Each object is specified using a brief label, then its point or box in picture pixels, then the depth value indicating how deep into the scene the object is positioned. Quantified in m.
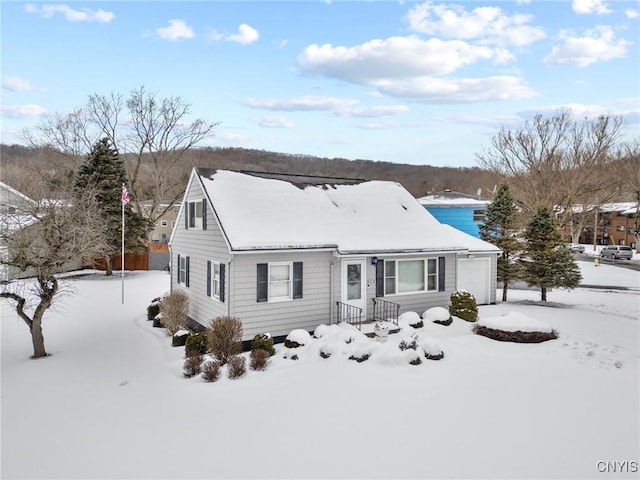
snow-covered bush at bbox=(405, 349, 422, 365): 10.17
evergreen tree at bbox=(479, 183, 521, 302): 19.03
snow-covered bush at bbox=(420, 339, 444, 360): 10.52
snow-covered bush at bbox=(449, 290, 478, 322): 14.30
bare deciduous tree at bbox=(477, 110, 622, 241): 38.28
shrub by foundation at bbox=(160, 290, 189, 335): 13.20
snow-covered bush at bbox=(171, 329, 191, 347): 12.34
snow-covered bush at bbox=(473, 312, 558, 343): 12.00
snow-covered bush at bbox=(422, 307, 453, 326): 13.62
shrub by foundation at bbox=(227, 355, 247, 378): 9.57
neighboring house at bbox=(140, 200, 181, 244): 55.38
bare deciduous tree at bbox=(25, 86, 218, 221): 33.34
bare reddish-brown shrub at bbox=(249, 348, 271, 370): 10.07
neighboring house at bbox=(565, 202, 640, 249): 52.50
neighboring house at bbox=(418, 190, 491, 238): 34.53
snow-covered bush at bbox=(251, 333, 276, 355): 11.15
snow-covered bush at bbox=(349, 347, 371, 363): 10.41
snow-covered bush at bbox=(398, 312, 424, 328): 13.20
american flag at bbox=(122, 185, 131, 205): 18.53
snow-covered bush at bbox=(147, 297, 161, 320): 15.56
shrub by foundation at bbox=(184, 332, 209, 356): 11.17
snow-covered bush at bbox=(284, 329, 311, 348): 11.33
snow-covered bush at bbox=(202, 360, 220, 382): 9.43
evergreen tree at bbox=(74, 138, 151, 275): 25.25
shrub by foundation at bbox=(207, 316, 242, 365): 10.50
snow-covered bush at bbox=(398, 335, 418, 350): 10.73
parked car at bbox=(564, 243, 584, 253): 44.72
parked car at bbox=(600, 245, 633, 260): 40.19
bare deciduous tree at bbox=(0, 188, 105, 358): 10.70
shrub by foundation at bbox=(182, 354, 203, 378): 9.81
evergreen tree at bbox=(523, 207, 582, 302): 17.86
